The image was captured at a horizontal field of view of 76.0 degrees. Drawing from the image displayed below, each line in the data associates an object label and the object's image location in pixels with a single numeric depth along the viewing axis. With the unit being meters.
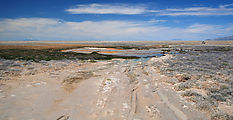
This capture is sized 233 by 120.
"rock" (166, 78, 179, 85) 11.31
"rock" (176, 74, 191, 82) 11.76
